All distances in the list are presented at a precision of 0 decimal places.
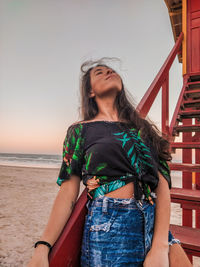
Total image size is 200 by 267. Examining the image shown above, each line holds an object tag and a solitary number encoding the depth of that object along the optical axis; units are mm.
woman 702
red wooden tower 723
